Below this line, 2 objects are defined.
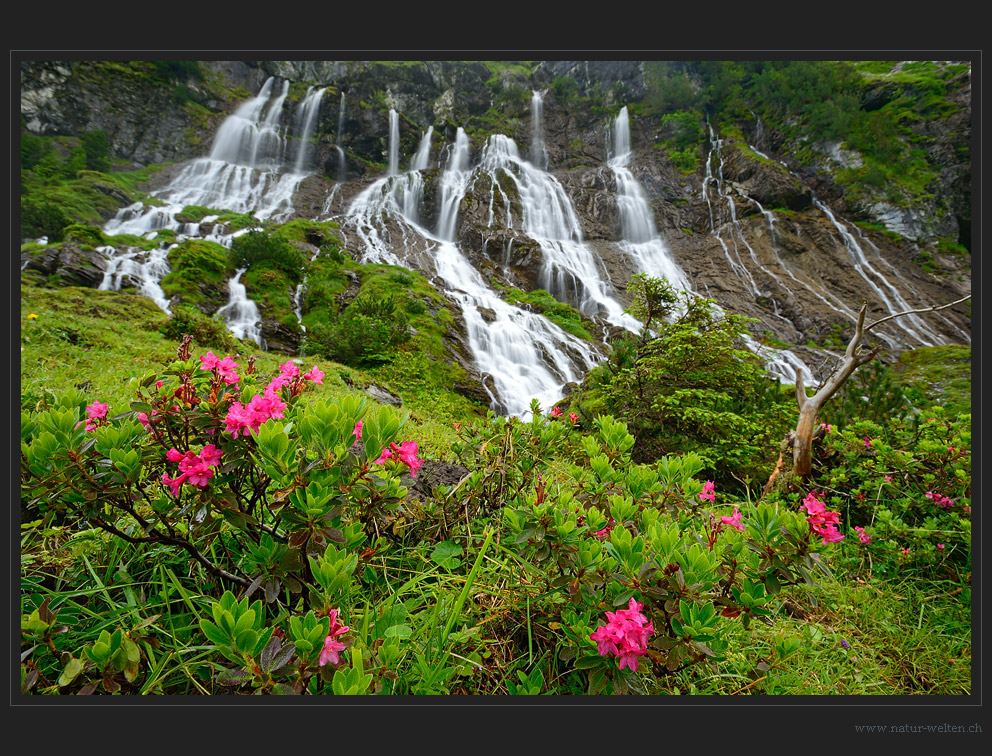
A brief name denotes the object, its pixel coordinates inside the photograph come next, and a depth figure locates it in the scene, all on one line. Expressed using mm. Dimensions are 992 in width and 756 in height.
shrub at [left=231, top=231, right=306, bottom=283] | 11273
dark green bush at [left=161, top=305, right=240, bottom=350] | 5824
